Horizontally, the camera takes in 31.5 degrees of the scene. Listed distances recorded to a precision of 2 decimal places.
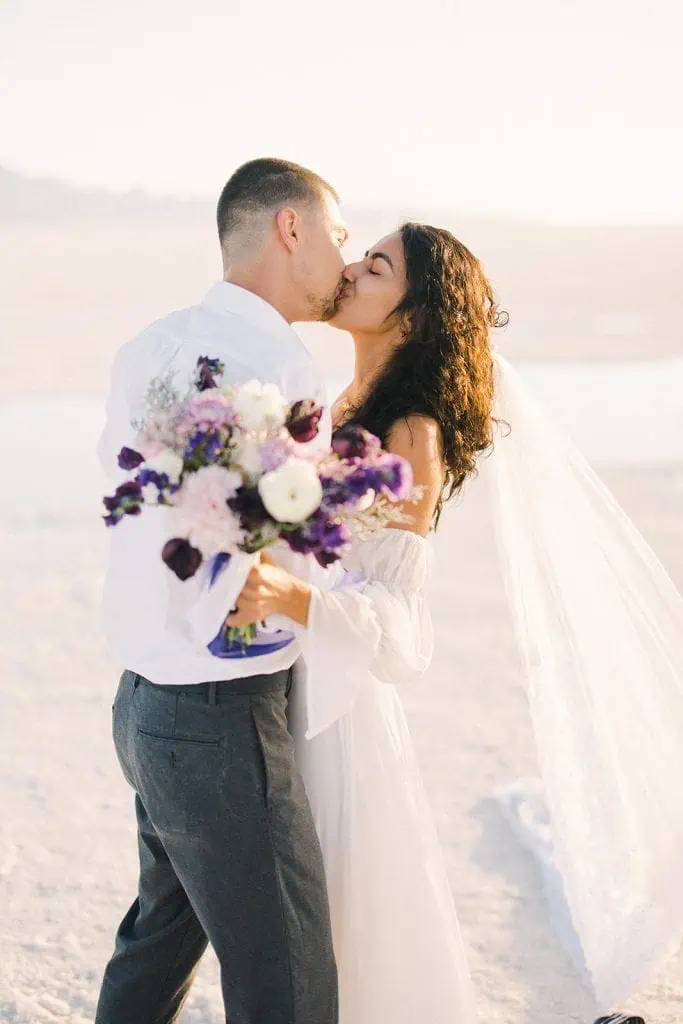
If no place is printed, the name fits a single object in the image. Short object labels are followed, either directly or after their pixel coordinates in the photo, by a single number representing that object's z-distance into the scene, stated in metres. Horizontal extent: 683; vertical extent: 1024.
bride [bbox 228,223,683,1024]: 2.49
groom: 2.16
